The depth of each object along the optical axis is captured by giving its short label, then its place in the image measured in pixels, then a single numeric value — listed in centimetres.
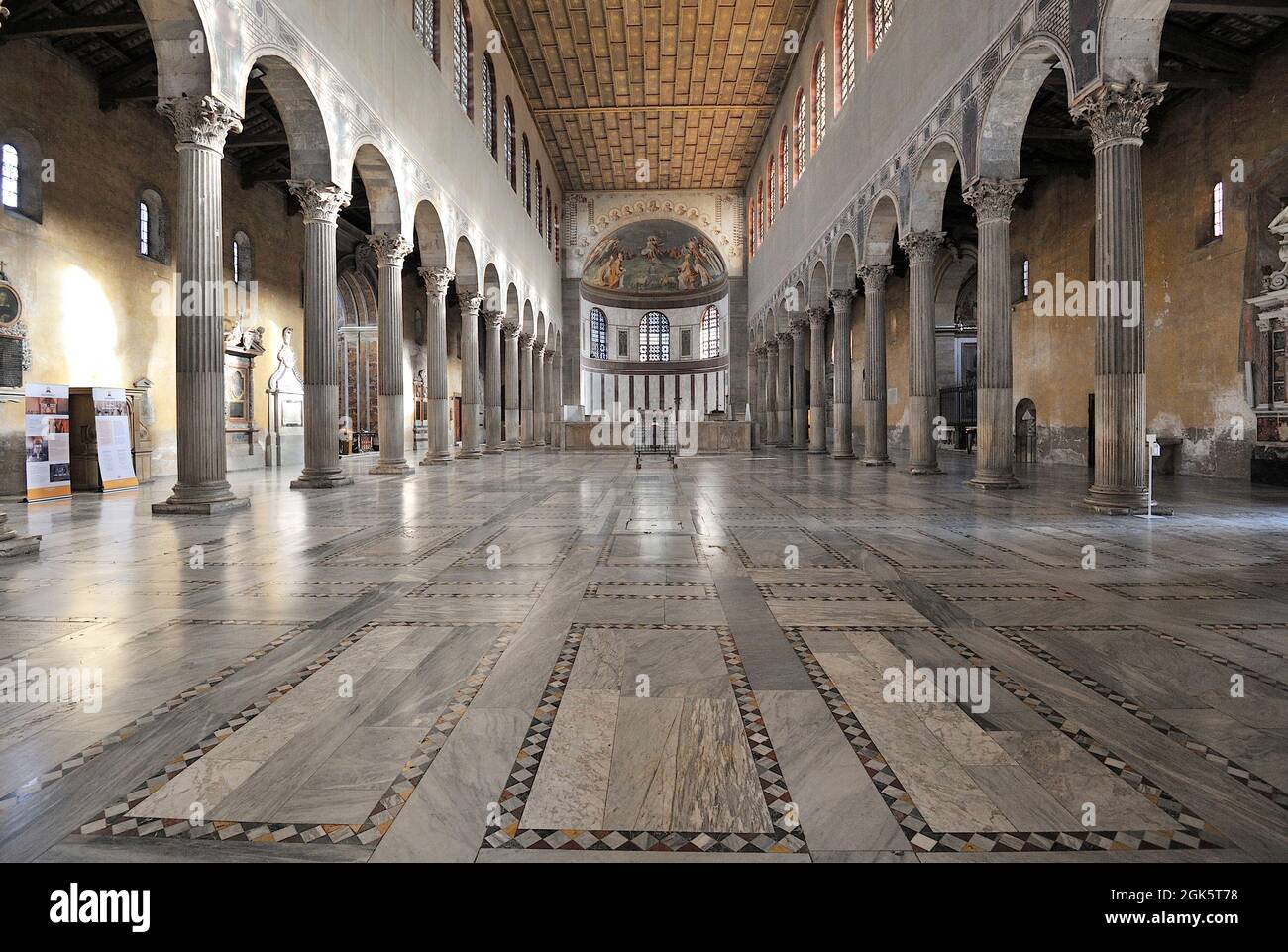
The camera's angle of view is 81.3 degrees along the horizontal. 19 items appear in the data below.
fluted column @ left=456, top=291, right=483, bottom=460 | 2395
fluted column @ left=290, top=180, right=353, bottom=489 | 1326
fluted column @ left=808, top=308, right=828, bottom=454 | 2581
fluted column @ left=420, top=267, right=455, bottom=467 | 2016
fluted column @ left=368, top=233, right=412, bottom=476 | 1673
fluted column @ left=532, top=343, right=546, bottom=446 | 3703
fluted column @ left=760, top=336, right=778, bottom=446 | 3516
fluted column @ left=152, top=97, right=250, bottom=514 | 964
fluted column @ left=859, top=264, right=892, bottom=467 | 1914
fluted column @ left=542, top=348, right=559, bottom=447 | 4068
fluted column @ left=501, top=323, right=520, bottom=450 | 3056
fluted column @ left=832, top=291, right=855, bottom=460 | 2181
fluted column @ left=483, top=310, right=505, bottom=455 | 2614
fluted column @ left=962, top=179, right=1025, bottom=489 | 1252
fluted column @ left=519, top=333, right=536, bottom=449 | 3388
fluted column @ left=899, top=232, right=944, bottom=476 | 1527
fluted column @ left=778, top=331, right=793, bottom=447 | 3312
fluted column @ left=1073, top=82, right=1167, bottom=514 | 935
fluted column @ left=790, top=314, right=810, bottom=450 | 2916
